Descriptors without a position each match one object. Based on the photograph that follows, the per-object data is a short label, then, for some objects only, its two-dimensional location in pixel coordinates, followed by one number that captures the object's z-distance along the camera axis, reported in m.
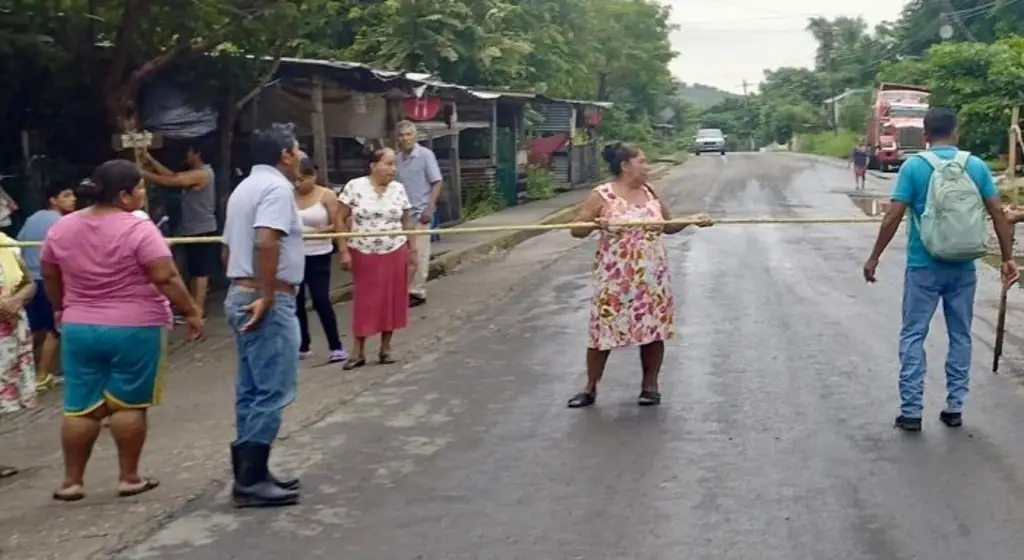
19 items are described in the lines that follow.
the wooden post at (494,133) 26.38
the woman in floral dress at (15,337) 6.81
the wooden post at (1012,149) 14.54
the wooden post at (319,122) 15.20
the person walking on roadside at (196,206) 11.62
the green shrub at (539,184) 31.14
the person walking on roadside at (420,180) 13.10
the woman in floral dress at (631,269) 8.03
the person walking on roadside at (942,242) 7.14
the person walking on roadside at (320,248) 10.24
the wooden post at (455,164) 22.45
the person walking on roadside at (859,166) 35.75
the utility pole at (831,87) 87.38
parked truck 46.16
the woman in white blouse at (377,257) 9.95
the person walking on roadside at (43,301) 9.32
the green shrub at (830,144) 68.38
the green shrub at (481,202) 25.81
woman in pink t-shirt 6.05
